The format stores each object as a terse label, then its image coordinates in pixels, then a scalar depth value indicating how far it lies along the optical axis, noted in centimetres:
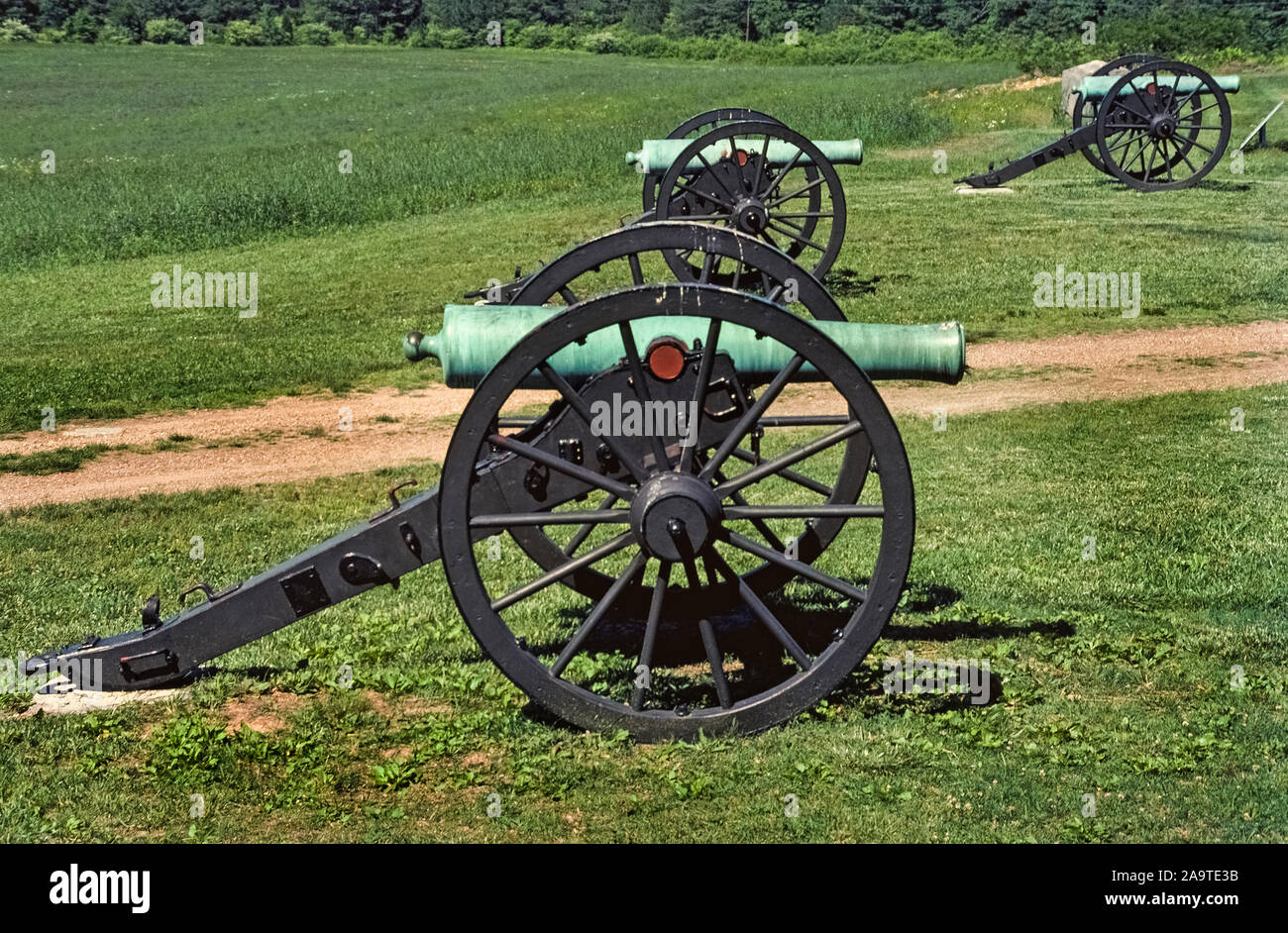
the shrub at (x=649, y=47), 6557
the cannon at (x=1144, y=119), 2298
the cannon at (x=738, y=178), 1566
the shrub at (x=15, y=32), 6506
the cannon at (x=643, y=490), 535
